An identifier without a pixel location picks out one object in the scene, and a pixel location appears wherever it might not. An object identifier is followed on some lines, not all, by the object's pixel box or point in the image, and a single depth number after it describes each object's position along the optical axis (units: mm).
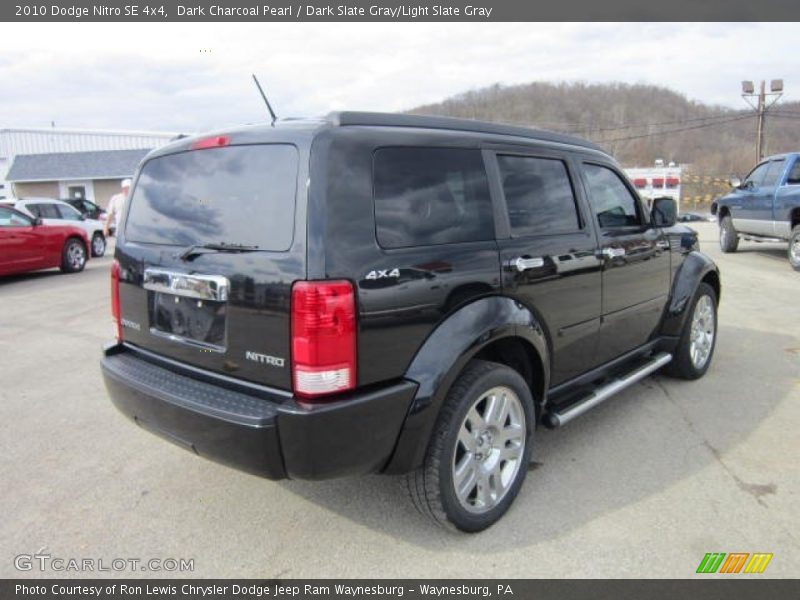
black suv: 2363
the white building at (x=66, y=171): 45281
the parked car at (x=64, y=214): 14034
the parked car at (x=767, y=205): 10617
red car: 10664
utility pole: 35938
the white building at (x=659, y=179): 38156
